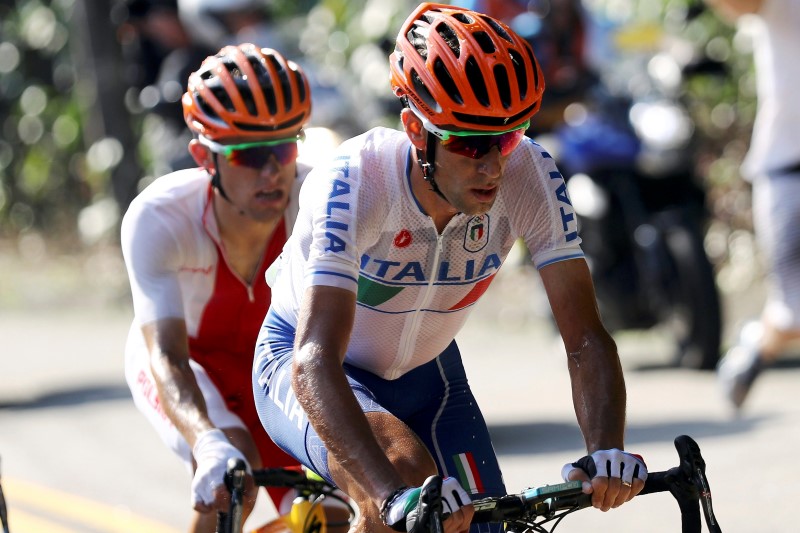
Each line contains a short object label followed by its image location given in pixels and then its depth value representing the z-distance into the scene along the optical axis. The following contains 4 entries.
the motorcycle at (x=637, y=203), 20.87
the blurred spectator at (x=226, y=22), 25.11
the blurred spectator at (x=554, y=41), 21.64
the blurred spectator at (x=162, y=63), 24.67
